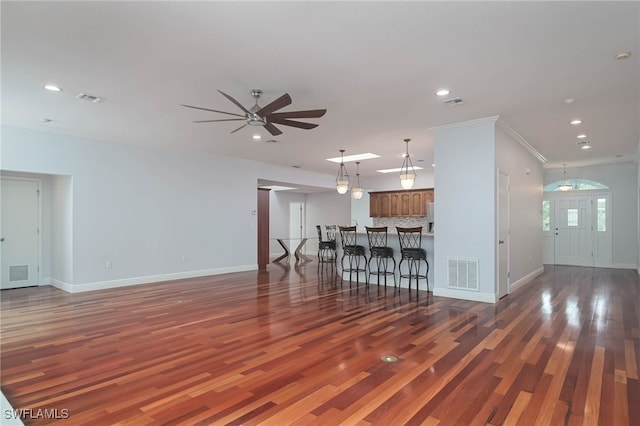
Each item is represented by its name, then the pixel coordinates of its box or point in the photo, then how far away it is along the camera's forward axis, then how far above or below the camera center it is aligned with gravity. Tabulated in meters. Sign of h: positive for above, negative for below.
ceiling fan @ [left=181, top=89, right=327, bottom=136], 3.47 +1.03
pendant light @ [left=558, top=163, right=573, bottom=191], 9.49 +0.82
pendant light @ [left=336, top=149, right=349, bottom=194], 7.85 +0.69
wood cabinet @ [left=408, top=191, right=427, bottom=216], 10.73 +0.33
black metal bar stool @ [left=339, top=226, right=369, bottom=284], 6.89 -0.68
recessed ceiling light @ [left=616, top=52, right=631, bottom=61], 3.12 +1.38
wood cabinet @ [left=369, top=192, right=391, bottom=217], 11.42 +0.35
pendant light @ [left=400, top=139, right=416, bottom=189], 6.29 +0.62
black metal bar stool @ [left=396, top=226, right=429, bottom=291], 5.97 -0.59
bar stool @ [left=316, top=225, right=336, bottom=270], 8.29 -0.69
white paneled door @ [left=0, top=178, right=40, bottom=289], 6.22 -0.30
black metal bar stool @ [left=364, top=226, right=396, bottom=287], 6.44 -0.65
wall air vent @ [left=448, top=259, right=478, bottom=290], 5.25 -0.87
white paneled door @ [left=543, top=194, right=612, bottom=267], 9.25 -0.43
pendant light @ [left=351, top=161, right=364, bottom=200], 8.68 +0.55
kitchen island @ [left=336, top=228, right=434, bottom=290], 6.18 -0.77
